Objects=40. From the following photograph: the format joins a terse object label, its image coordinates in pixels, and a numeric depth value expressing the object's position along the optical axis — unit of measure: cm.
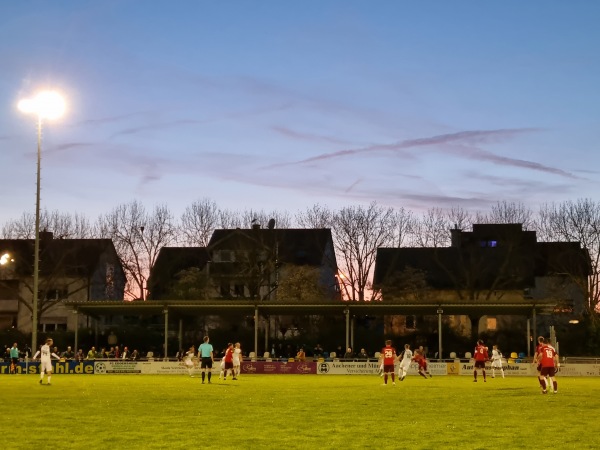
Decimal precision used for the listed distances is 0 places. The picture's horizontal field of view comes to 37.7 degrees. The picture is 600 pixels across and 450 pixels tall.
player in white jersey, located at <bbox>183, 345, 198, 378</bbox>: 4789
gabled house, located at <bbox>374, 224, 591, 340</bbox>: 7775
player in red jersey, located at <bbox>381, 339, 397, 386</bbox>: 3506
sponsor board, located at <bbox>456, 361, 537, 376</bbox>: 5000
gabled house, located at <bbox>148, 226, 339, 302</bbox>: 7788
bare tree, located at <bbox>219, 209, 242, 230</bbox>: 8569
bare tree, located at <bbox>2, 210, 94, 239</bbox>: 8238
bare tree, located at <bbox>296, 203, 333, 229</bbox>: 8619
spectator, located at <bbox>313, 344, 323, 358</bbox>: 5924
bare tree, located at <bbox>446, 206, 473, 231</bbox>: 8456
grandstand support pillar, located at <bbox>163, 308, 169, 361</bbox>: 5579
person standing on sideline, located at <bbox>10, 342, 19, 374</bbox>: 4938
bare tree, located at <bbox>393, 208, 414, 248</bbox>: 8156
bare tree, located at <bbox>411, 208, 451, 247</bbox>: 8322
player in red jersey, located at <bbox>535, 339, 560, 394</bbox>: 2825
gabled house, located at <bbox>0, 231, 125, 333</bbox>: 8269
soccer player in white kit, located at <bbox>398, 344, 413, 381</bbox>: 3875
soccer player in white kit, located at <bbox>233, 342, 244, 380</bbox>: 4369
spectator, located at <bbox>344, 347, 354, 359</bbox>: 5458
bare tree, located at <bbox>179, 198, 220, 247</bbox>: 8506
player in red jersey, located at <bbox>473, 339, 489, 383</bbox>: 4028
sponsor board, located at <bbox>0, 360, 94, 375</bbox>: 5175
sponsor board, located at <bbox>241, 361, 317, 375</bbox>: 5178
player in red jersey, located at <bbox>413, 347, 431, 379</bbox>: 4347
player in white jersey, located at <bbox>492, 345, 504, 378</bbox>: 4600
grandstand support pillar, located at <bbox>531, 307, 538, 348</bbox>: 5438
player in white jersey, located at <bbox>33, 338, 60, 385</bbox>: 3488
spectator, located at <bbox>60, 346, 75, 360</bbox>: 5837
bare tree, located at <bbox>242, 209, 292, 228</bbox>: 8556
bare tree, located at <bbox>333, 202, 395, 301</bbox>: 7844
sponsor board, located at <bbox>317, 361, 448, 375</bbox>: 5131
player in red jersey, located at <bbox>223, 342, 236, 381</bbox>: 4006
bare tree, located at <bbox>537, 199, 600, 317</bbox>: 7044
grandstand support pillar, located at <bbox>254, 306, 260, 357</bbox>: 5529
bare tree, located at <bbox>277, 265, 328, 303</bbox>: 7438
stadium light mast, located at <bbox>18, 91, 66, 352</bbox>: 4372
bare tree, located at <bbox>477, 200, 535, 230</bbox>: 8169
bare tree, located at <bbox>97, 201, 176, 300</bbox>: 8081
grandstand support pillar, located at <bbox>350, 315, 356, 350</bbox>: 6265
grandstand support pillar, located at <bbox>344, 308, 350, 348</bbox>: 5537
